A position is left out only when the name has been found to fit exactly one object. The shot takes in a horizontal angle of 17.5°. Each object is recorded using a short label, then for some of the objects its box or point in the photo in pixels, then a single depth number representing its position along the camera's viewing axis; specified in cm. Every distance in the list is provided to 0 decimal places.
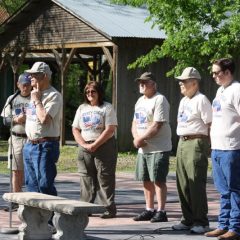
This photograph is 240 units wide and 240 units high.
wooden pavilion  2273
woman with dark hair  1053
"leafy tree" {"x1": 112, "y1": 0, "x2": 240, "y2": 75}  1716
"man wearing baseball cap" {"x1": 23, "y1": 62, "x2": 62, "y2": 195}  934
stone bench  820
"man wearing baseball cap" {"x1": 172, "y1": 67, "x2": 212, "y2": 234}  940
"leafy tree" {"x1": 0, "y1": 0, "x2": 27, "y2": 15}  3044
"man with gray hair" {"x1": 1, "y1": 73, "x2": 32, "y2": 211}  1081
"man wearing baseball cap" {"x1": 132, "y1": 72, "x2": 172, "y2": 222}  1023
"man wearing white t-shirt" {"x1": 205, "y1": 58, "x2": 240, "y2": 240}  866
